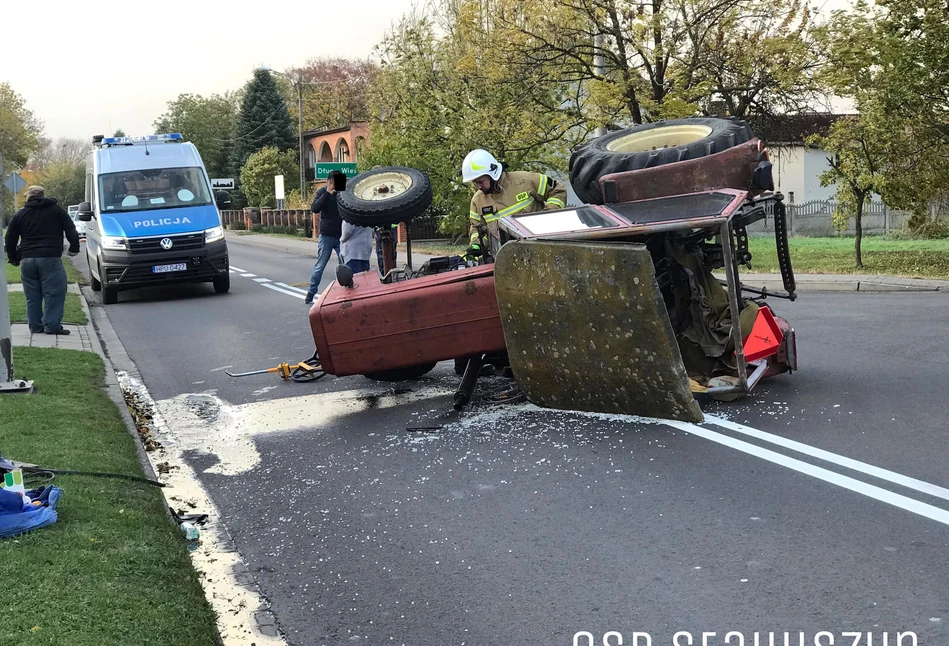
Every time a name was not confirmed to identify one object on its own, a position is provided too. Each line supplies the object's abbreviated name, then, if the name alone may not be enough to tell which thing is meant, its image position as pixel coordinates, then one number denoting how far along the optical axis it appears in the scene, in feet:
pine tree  256.11
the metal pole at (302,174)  192.27
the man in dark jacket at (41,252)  38.83
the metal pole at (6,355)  25.81
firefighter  26.86
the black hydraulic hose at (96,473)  17.53
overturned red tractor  19.95
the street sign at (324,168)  111.03
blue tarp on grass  14.21
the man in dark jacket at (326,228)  46.14
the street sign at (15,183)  104.53
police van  55.67
